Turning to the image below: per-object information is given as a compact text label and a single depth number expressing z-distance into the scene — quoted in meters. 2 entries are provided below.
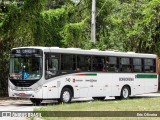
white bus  22.12
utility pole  32.95
